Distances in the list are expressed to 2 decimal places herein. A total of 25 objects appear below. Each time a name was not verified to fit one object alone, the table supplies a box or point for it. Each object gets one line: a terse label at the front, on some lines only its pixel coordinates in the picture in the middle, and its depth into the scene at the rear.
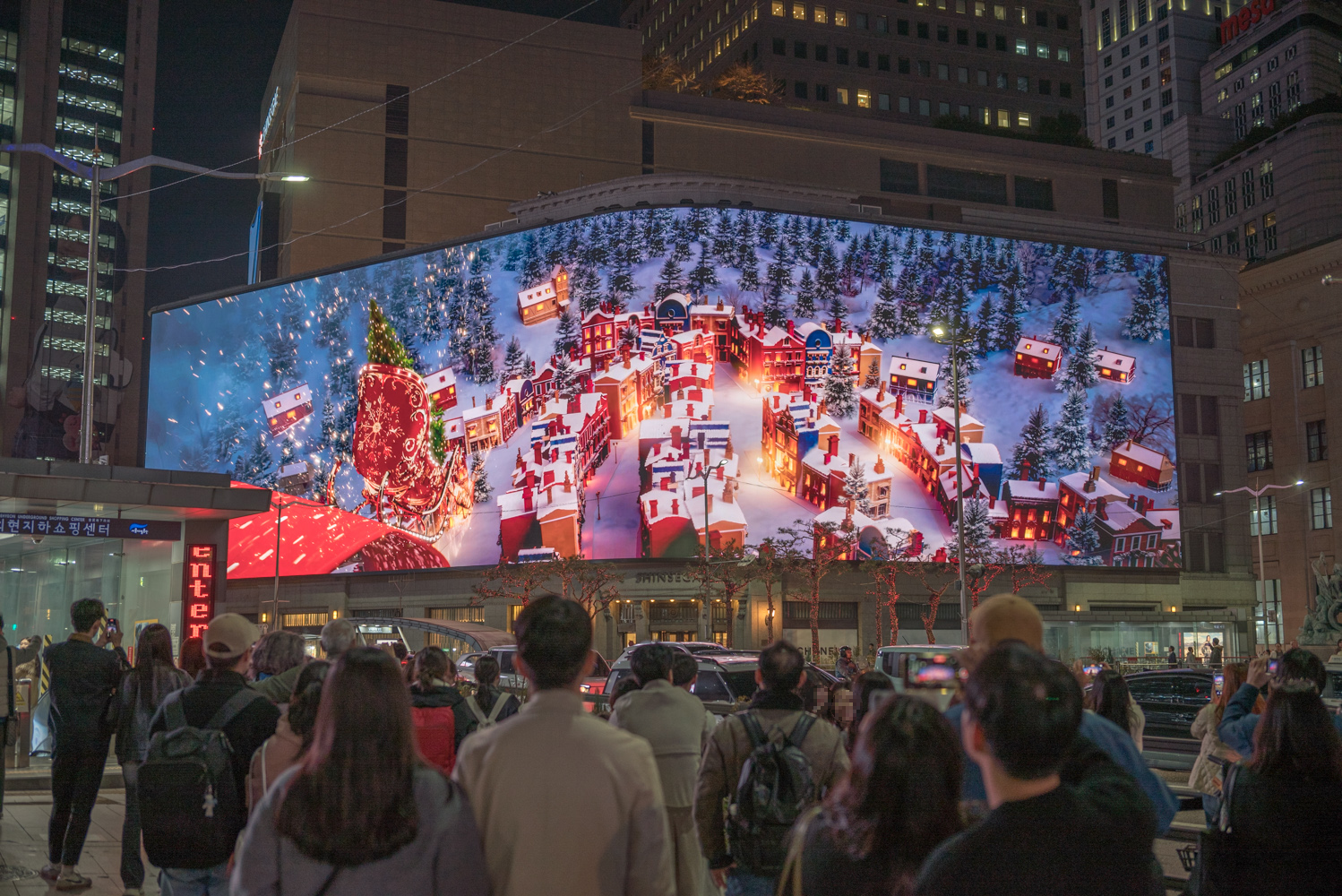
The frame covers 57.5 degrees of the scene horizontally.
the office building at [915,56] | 94.94
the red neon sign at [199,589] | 18.38
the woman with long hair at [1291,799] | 4.53
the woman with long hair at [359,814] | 3.18
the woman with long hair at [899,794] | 3.02
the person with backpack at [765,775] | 5.02
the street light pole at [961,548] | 37.09
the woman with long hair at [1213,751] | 7.82
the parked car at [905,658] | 20.33
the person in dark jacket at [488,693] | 9.88
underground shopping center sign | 17.17
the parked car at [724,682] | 18.58
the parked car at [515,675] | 24.38
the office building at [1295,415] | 64.94
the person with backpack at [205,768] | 5.05
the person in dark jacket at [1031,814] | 2.73
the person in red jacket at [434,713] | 6.23
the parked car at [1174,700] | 16.94
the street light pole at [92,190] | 20.73
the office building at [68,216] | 108.50
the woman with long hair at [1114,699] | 8.66
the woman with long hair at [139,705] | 7.90
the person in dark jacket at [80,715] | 8.29
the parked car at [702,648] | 26.32
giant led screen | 54.88
